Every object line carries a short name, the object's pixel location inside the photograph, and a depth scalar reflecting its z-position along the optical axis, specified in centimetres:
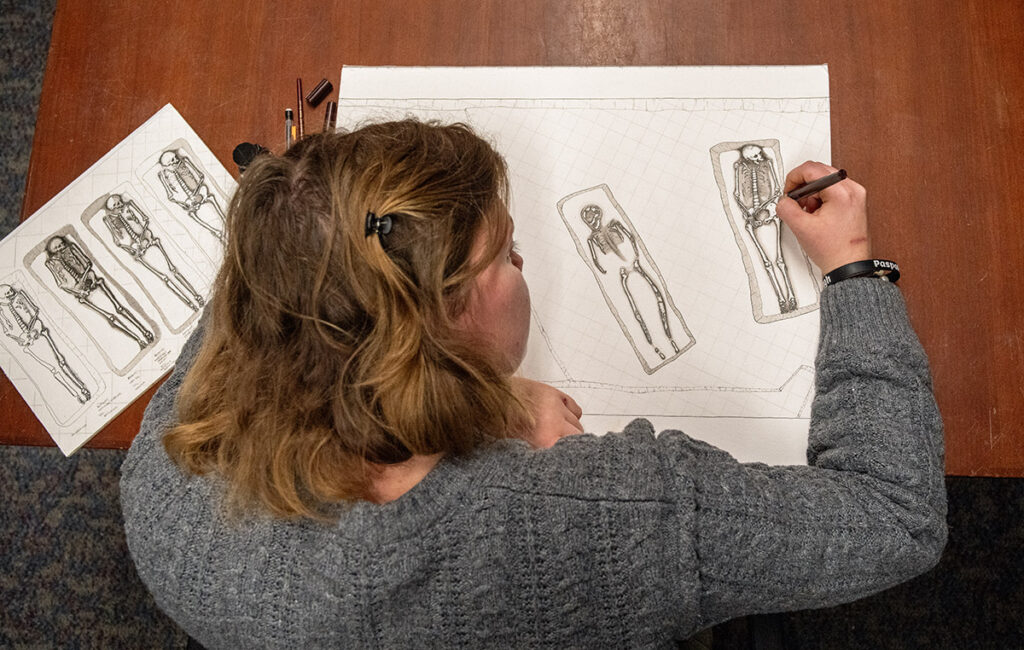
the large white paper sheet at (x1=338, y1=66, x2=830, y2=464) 83
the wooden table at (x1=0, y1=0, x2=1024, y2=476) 81
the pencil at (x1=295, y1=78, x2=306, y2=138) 89
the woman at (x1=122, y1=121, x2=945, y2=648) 59
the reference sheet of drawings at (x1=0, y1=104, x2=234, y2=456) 88
